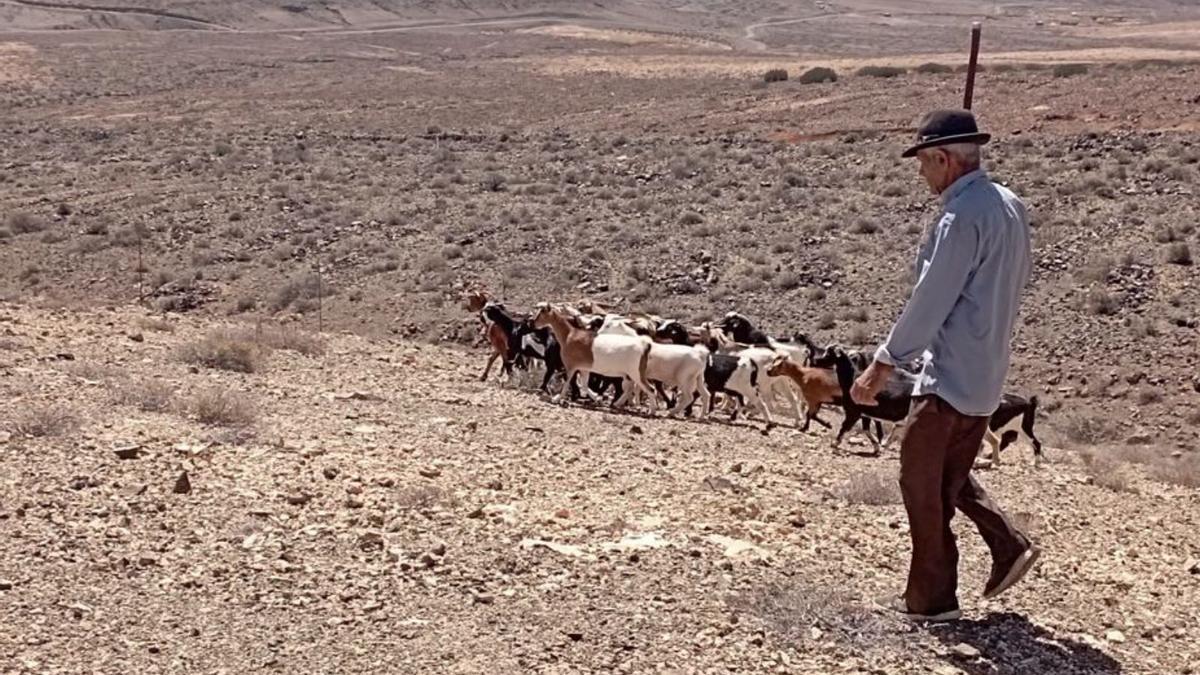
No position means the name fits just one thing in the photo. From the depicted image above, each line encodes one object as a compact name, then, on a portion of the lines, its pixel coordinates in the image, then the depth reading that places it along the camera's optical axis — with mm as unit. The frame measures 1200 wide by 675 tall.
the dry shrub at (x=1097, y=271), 22141
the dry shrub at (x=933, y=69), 53191
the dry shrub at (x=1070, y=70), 45344
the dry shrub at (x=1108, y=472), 11508
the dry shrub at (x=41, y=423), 9062
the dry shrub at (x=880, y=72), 53325
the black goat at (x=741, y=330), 17281
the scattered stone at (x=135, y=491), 7805
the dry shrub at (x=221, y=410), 10086
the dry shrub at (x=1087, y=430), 17469
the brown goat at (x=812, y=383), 14695
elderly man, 5922
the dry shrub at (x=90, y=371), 11820
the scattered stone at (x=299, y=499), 7870
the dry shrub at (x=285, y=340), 16250
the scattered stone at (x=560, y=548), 7242
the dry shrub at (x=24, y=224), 28219
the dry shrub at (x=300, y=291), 23297
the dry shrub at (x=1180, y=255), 22281
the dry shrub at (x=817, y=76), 52438
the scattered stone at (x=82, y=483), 7914
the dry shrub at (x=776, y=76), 56719
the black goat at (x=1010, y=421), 13461
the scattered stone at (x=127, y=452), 8555
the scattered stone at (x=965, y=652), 6176
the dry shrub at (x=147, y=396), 10438
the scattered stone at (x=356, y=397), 12320
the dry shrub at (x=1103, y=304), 21109
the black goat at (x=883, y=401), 13320
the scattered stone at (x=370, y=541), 7176
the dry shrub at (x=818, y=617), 6297
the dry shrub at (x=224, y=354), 13867
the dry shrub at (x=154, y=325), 17047
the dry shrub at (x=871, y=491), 9203
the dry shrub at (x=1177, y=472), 12828
